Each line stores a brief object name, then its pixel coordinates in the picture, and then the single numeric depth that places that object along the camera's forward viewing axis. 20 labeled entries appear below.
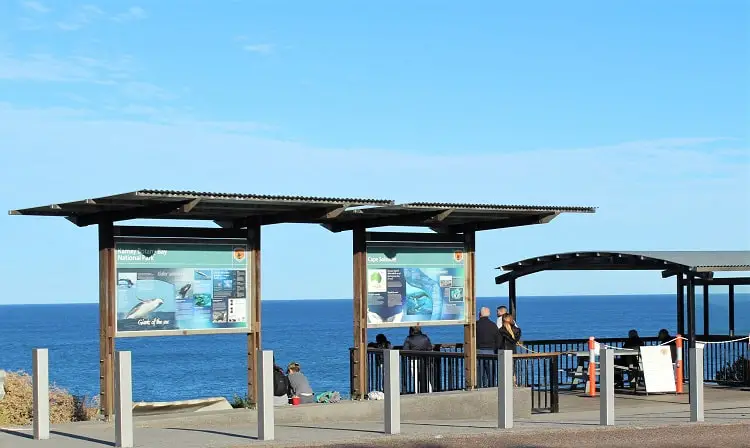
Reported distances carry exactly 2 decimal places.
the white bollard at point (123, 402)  12.67
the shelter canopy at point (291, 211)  14.71
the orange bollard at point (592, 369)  21.08
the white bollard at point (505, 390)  14.41
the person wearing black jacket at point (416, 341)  19.33
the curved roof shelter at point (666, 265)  20.42
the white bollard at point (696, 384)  15.70
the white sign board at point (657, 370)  20.80
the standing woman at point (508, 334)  19.86
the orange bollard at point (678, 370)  21.14
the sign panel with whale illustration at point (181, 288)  15.39
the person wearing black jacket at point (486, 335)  19.72
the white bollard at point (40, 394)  13.26
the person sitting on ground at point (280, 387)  17.05
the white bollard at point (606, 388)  15.00
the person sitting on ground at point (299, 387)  17.83
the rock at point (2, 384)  16.80
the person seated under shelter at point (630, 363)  21.67
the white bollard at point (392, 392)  13.77
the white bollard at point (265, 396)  13.13
